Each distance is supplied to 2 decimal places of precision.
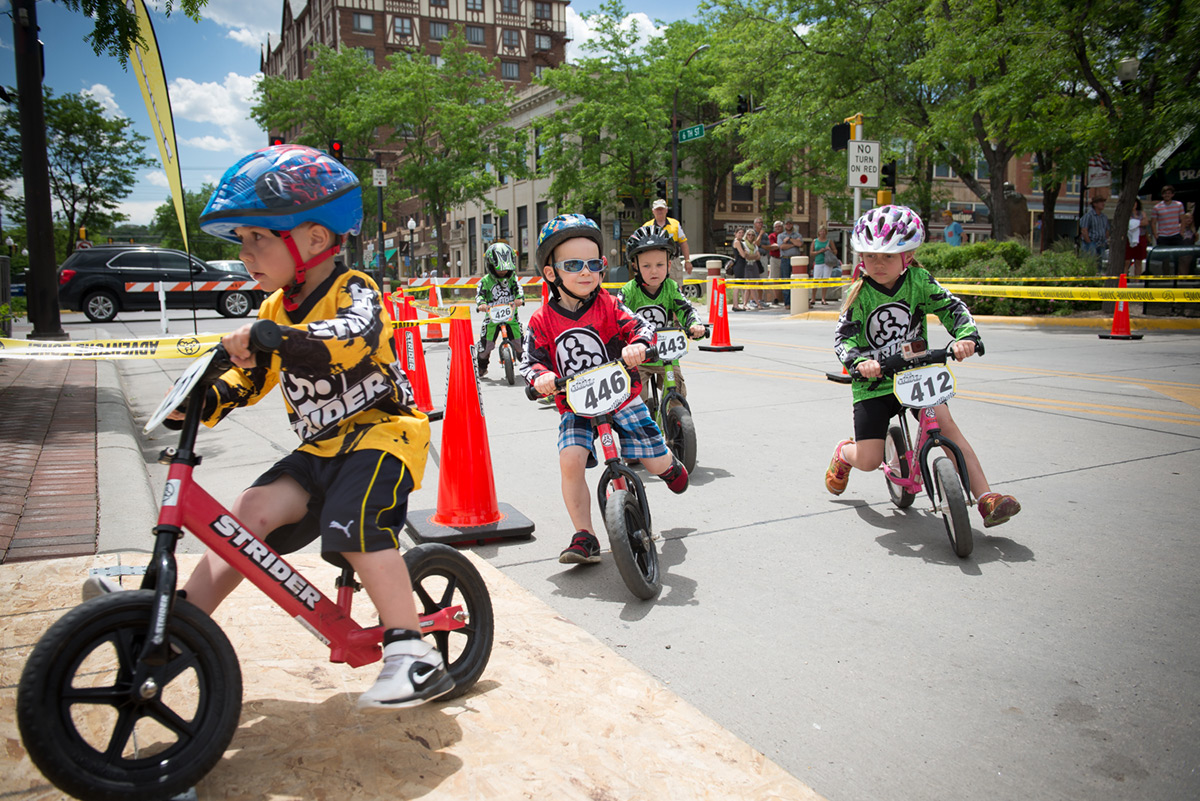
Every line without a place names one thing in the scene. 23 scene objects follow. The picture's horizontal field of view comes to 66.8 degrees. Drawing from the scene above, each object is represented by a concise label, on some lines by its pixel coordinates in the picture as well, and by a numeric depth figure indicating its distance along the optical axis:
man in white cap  10.45
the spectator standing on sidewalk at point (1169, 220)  17.59
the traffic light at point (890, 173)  16.53
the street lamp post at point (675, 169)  32.59
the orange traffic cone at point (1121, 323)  13.03
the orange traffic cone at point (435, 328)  15.04
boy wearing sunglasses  4.19
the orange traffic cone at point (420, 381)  8.62
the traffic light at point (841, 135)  15.91
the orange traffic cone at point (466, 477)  4.77
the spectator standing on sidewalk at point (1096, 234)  19.53
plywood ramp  2.33
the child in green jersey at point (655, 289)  6.03
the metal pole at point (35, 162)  9.91
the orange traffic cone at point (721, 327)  13.40
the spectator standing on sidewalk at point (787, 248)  23.27
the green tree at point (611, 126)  40.62
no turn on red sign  15.98
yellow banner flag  4.38
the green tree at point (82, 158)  11.35
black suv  21.16
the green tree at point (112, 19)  6.11
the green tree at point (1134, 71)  14.12
